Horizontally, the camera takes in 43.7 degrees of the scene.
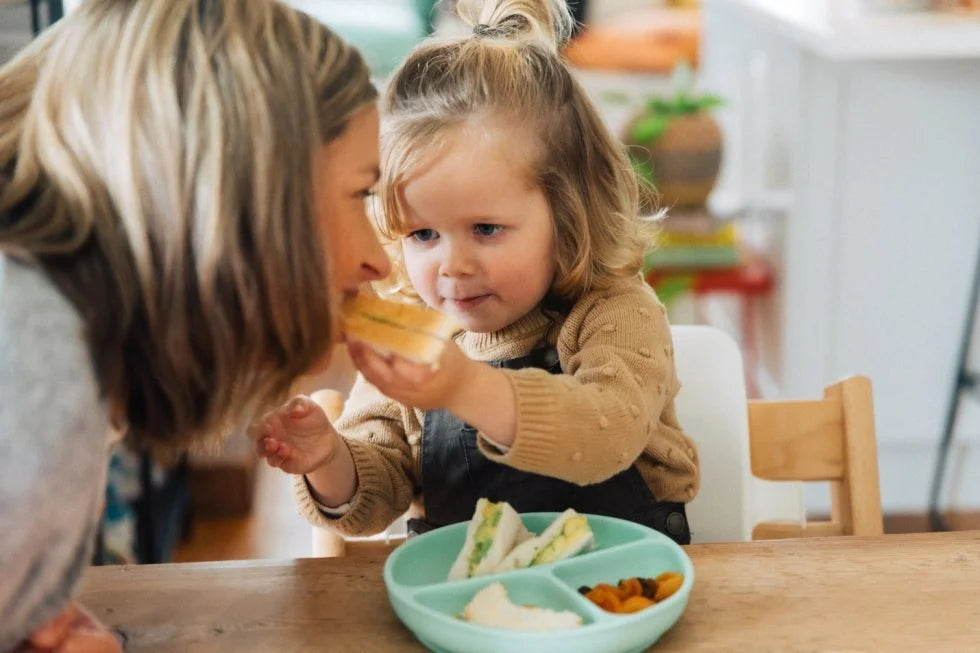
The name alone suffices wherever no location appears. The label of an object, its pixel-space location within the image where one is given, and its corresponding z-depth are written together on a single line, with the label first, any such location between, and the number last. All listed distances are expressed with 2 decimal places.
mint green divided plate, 0.85
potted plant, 2.89
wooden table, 0.91
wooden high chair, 1.26
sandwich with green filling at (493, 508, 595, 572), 0.99
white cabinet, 2.60
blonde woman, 0.76
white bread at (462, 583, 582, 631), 0.89
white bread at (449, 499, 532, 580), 0.98
